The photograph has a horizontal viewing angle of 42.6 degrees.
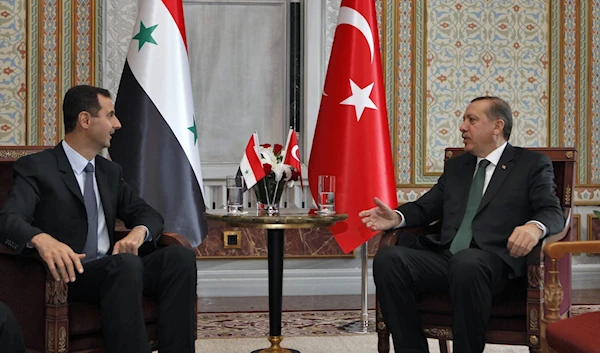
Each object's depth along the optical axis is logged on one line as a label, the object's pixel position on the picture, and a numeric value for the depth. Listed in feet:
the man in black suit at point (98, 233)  8.53
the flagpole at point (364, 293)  14.49
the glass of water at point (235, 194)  11.64
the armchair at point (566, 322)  7.57
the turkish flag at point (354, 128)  14.29
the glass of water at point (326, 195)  11.68
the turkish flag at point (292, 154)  12.35
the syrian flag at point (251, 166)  11.73
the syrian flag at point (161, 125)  14.25
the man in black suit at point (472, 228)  9.61
